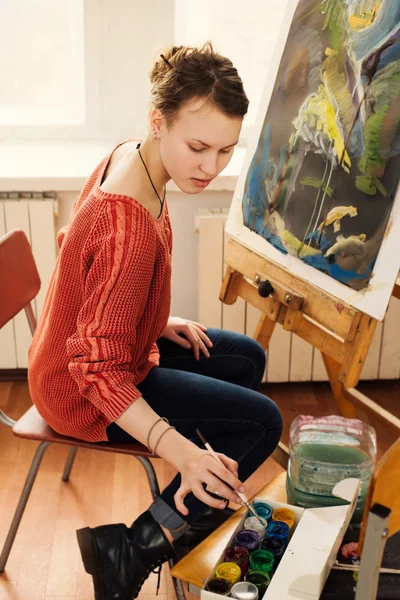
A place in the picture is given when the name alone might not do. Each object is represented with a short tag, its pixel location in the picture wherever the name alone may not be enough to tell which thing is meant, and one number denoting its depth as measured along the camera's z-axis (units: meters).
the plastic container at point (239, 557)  1.37
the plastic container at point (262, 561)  1.35
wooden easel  1.64
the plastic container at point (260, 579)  1.32
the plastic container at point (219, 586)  1.28
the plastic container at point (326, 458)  1.66
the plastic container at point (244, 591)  1.26
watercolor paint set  1.25
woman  1.31
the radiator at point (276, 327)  2.44
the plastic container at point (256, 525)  1.43
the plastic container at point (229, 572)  1.31
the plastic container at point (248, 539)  1.40
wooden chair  1.56
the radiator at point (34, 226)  2.40
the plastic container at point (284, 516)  1.48
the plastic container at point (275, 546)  1.40
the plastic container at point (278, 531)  1.43
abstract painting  1.59
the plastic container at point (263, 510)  1.49
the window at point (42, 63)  2.58
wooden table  1.36
